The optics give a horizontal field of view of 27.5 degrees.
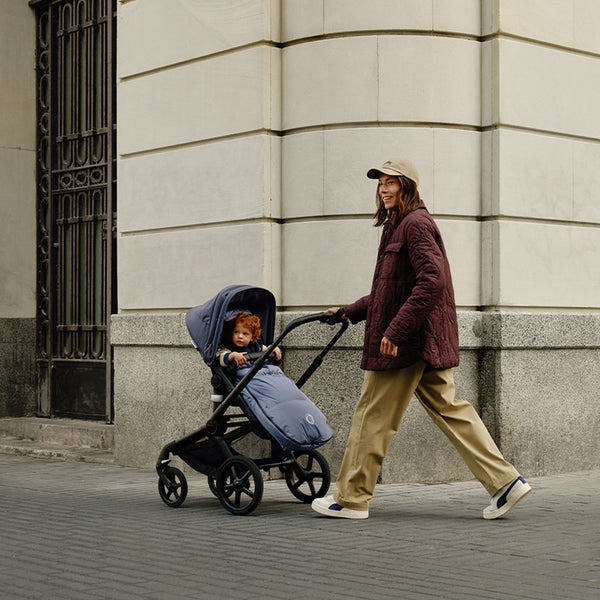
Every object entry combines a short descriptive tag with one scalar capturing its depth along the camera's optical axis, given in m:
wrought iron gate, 11.59
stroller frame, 7.30
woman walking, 7.03
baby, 7.68
